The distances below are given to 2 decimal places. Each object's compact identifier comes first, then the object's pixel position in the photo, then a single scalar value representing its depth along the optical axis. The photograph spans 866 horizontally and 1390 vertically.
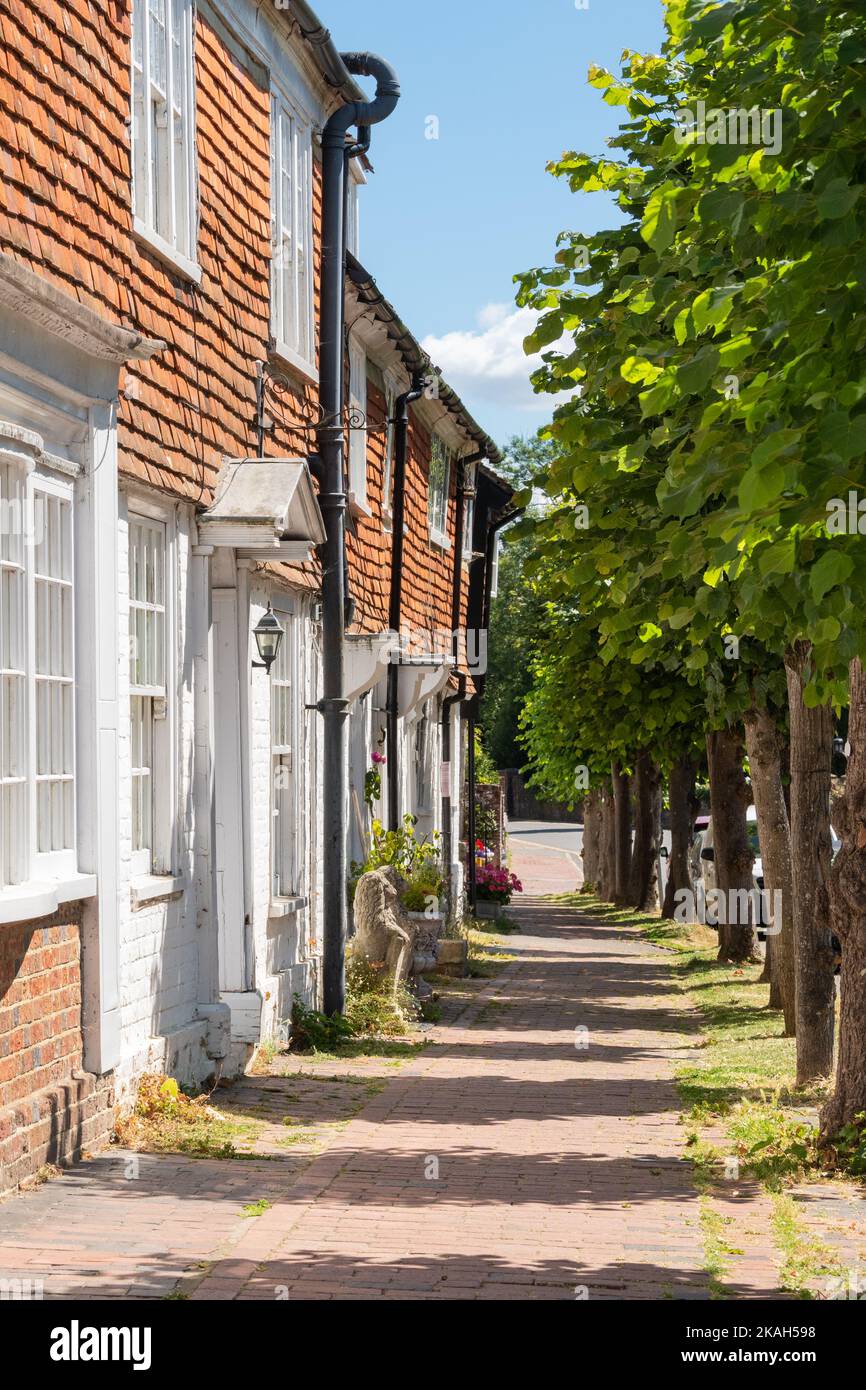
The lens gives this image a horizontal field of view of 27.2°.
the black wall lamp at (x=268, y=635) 11.18
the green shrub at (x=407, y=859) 16.39
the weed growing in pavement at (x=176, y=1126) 8.48
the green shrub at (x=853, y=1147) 8.47
